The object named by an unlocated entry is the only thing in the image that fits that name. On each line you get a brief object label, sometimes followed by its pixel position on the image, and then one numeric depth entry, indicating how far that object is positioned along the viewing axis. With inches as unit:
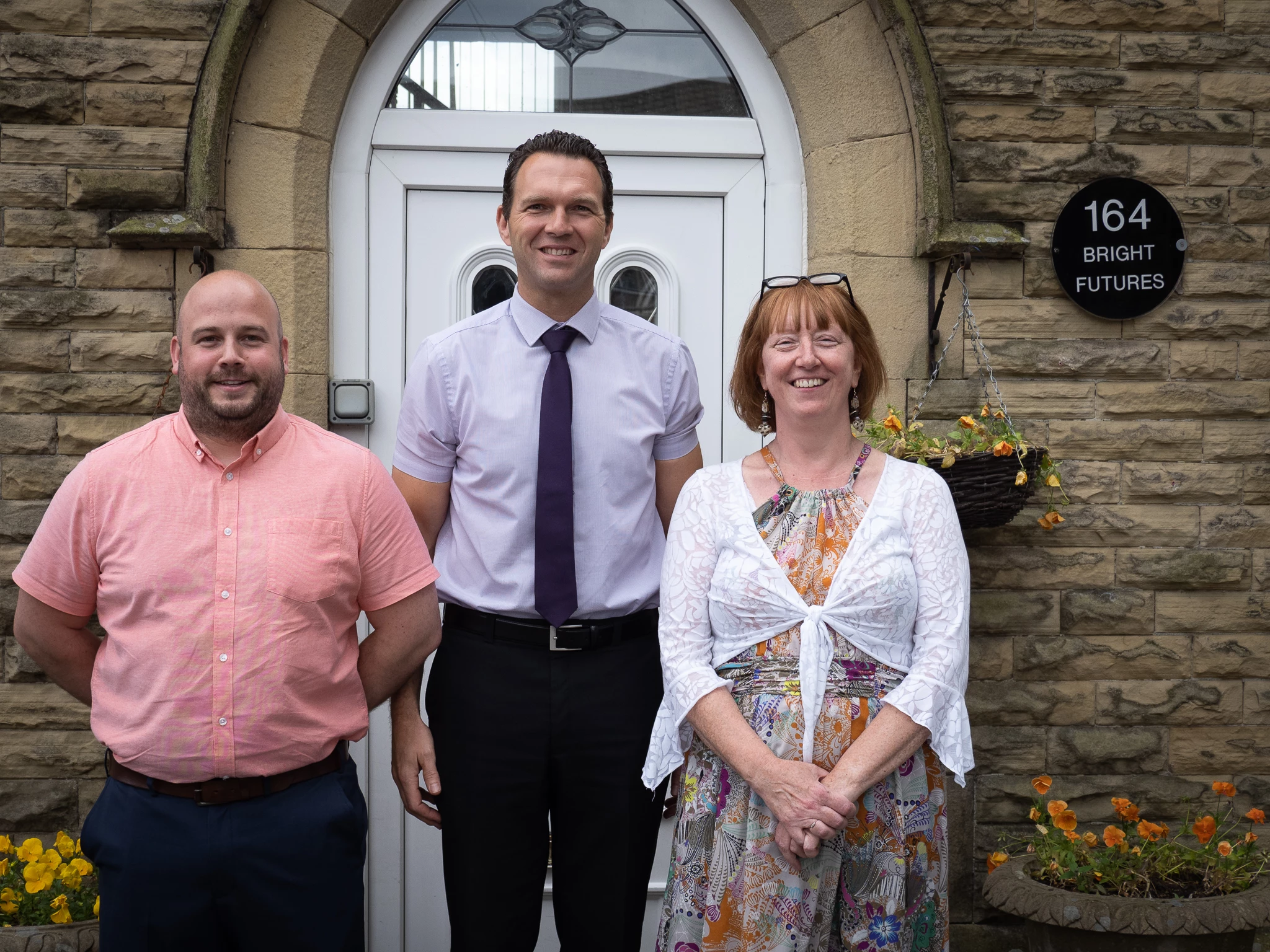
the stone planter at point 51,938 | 99.8
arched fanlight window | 129.6
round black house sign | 124.3
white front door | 127.4
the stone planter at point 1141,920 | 99.1
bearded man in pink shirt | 73.4
